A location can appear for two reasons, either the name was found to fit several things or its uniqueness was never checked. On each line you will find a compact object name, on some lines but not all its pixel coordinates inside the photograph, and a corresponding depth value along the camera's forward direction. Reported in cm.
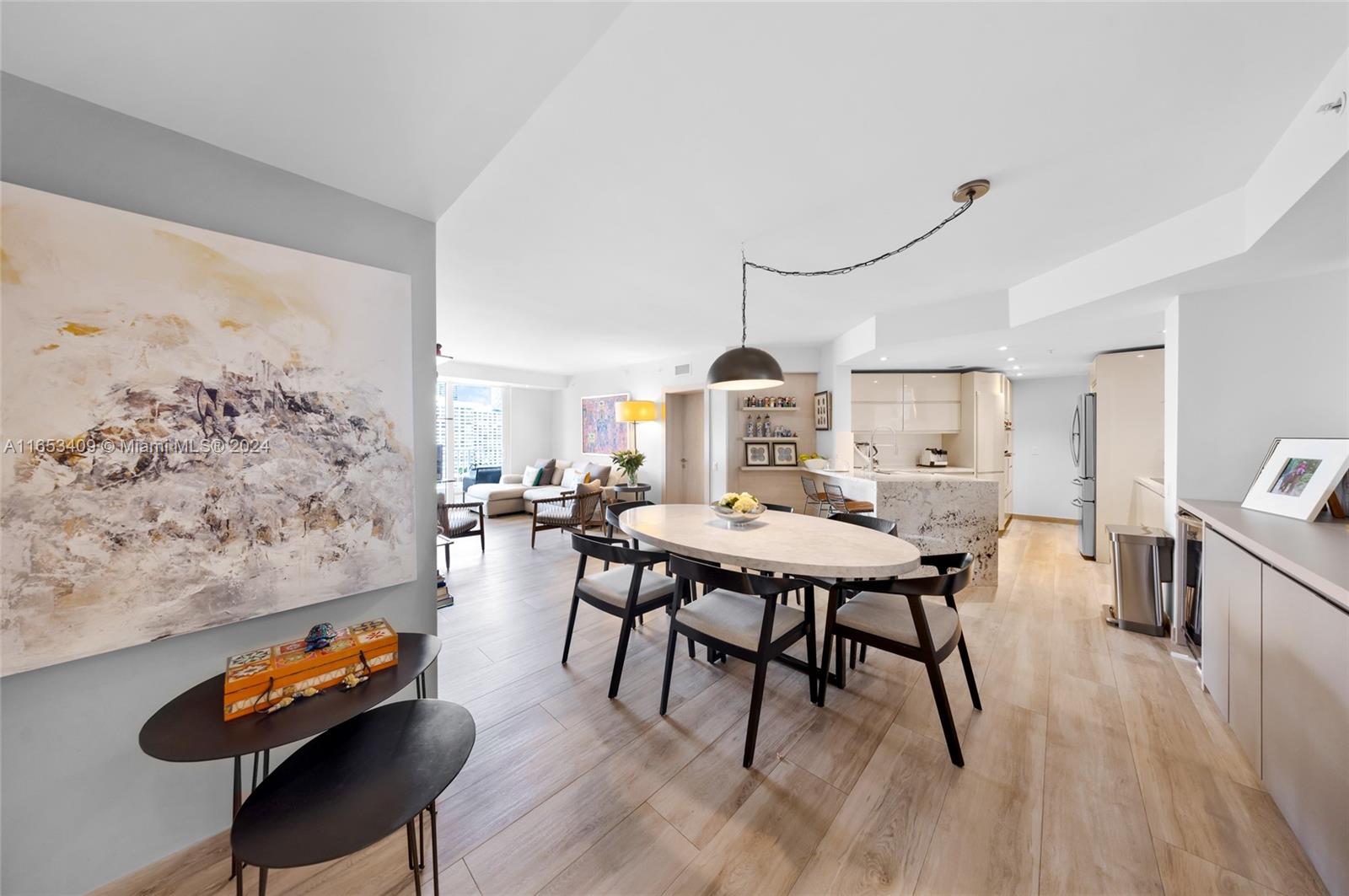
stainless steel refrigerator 436
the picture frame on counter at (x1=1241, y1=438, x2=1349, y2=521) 192
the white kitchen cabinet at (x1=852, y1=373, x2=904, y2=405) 556
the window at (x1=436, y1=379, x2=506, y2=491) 744
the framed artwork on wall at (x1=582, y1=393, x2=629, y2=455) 725
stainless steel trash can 284
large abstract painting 108
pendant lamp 267
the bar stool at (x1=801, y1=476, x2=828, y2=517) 434
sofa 680
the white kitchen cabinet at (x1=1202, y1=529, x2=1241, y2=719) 191
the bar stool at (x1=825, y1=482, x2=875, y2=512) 400
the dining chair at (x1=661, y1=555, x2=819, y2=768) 175
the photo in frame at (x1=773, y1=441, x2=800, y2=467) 561
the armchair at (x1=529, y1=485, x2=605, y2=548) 518
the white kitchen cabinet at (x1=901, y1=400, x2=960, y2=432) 560
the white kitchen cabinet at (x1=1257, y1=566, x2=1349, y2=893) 117
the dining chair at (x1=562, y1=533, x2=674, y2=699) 217
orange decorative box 110
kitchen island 366
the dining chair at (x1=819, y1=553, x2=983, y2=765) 175
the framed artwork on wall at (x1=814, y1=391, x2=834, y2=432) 524
